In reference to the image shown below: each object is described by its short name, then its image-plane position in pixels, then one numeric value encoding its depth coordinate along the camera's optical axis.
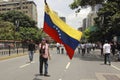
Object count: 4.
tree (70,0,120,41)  12.22
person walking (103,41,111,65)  8.82
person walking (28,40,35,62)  9.03
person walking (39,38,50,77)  5.51
